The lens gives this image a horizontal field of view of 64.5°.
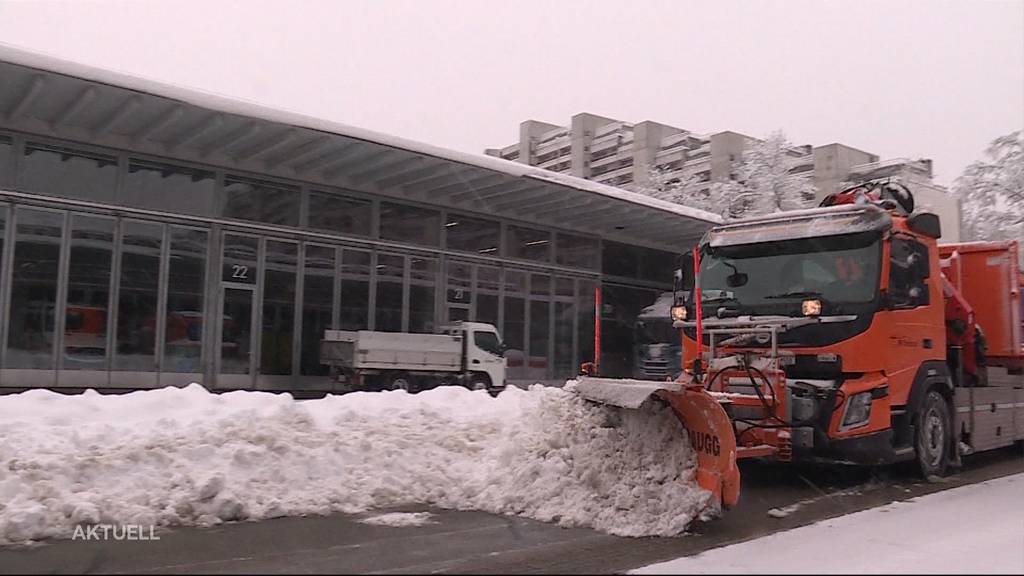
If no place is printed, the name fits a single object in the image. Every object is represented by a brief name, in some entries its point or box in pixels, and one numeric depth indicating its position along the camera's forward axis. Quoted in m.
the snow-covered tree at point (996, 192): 31.52
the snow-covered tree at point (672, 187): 38.12
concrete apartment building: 64.56
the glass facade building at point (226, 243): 17.17
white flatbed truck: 19.89
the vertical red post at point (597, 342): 8.33
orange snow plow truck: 7.91
